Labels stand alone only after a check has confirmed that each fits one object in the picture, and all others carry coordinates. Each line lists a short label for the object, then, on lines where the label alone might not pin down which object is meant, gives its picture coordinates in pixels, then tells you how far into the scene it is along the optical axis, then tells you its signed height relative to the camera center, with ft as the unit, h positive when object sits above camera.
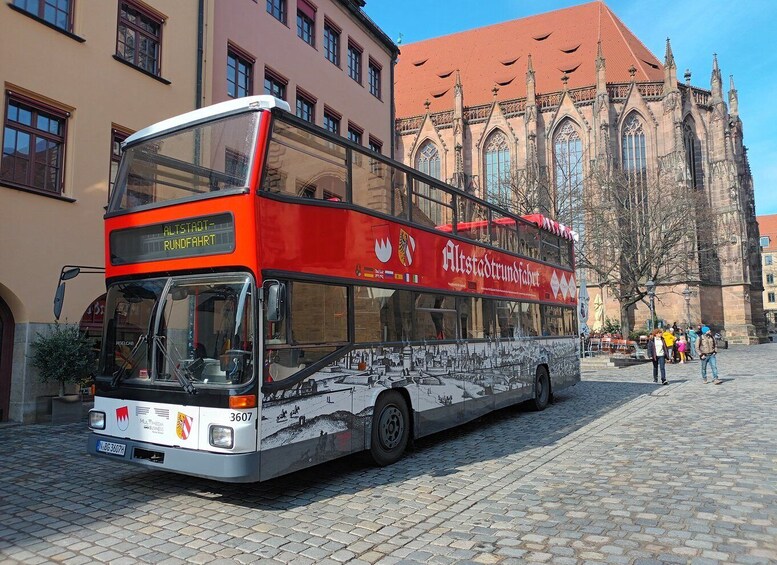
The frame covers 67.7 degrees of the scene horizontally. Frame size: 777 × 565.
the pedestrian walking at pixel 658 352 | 53.72 -1.79
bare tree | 103.60 +19.18
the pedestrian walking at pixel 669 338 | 77.95 -0.82
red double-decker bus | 17.30 +1.22
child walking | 86.94 -2.09
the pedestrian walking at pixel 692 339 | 101.60 -1.19
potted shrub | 33.29 -1.16
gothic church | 153.58 +59.30
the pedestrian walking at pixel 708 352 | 54.54 -1.87
